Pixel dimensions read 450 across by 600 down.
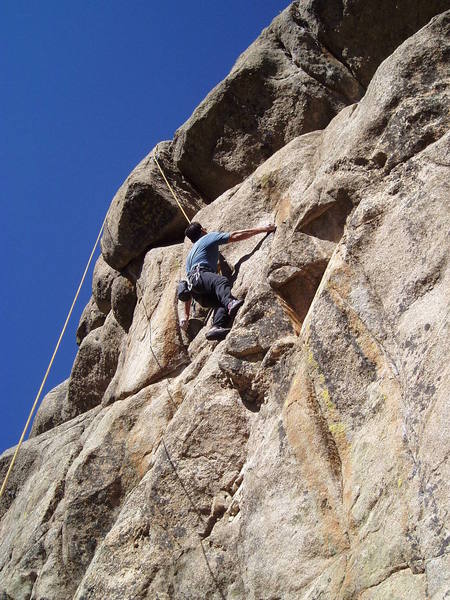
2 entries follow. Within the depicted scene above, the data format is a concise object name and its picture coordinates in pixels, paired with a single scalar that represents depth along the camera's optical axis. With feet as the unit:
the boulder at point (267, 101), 38.73
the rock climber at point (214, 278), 29.19
